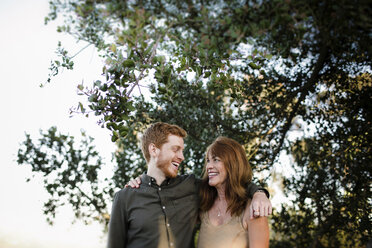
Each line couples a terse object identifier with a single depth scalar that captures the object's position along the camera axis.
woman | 3.82
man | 3.90
